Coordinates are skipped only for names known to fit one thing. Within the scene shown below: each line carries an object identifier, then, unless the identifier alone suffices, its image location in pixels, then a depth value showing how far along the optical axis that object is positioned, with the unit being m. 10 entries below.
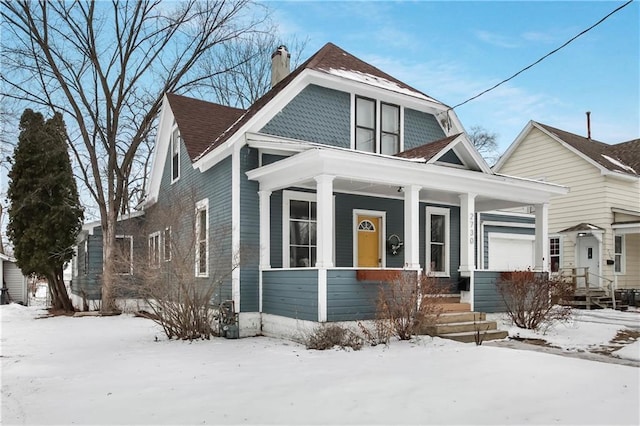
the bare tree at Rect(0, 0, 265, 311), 15.97
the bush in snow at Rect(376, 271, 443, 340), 8.73
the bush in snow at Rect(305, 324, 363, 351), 8.43
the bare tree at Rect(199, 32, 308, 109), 26.95
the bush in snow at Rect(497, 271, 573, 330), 10.27
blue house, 9.42
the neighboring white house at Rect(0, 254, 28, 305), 23.98
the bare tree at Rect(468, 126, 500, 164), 37.00
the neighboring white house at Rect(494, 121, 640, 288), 17.89
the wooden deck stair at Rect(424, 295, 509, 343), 9.15
